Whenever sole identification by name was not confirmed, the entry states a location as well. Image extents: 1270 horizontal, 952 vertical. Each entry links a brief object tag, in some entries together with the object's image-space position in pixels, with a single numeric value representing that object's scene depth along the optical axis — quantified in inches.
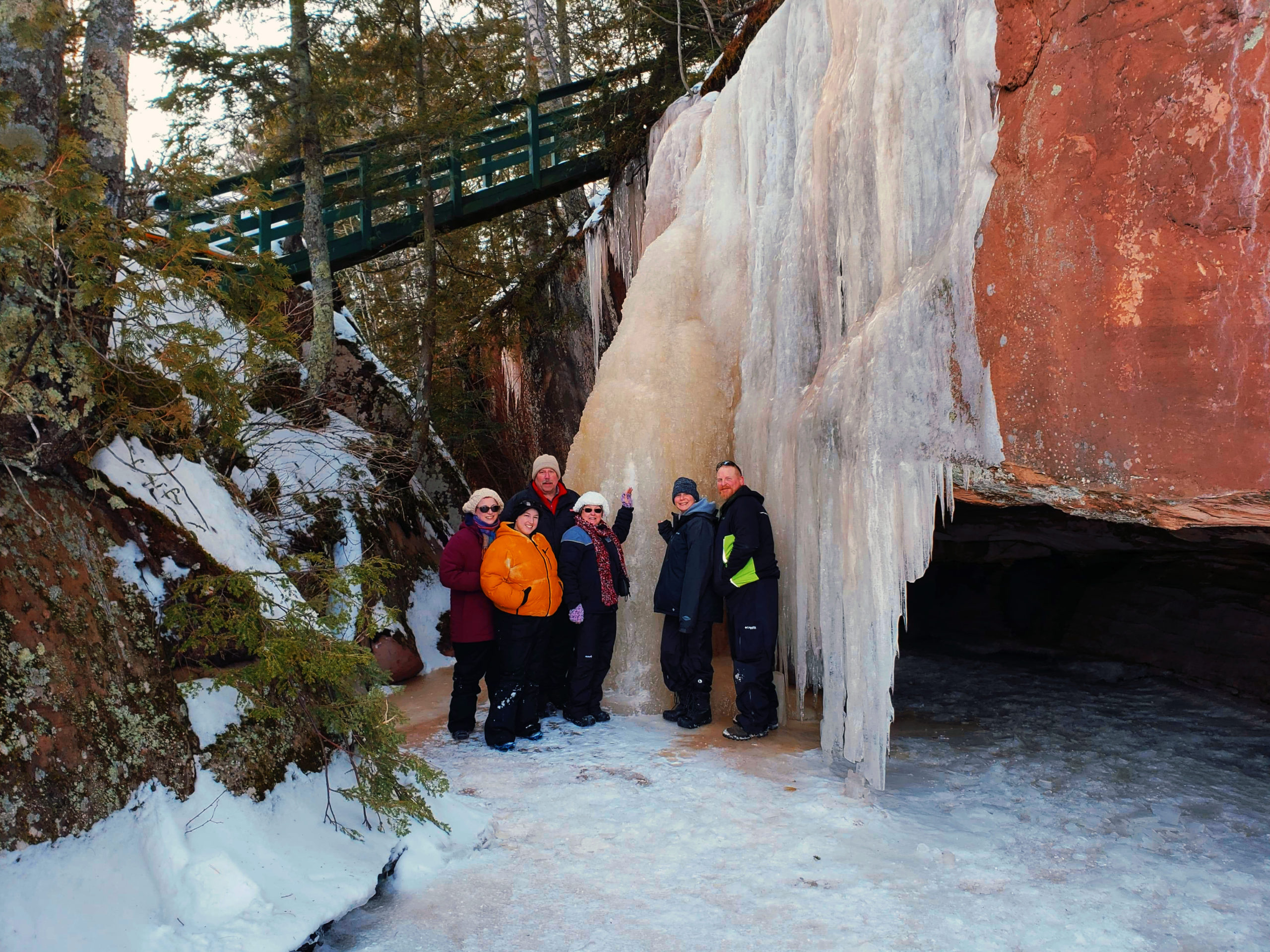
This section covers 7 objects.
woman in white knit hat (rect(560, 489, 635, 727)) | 220.5
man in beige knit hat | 231.3
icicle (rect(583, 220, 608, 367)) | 391.9
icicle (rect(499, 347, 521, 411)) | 492.4
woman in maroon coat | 207.3
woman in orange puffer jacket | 203.5
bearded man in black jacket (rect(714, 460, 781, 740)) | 211.0
